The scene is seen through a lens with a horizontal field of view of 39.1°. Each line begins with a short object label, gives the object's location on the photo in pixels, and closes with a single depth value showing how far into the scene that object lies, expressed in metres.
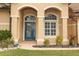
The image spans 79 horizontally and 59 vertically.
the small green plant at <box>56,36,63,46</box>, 10.38
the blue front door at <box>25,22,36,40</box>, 12.04
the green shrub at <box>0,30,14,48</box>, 9.22
